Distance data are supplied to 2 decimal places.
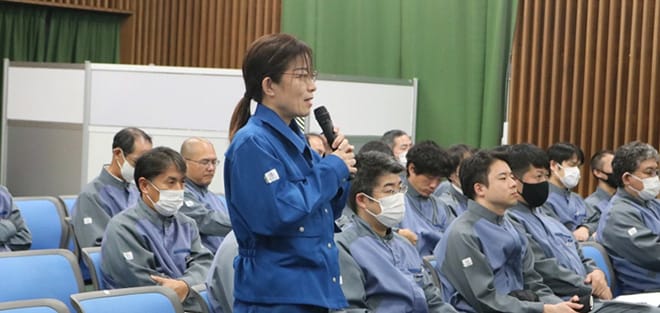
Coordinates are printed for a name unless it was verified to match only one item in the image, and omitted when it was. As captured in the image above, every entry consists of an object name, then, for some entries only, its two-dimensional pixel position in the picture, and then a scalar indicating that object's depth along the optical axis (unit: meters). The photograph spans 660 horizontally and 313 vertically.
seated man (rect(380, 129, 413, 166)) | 7.59
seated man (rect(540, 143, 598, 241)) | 7.35
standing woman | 2.57
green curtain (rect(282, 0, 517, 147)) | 9.20
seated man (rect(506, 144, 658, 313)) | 4.70
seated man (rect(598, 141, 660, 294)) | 5.72
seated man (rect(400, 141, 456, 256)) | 5.75
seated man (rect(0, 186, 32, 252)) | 5.47
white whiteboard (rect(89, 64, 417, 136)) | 8.31
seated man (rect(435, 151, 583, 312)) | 4.19
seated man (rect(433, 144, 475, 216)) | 6.56
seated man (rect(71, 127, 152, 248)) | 5.88
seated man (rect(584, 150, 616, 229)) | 7.66
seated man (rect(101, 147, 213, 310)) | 4.52
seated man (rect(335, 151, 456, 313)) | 3.77
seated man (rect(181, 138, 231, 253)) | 5.75
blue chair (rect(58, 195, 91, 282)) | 5.82
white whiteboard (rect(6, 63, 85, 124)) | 8.69
